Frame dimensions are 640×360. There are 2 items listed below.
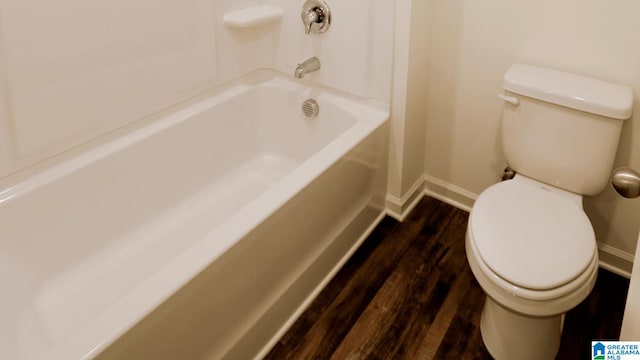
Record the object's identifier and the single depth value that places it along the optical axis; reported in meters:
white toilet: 1.39
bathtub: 1.32
